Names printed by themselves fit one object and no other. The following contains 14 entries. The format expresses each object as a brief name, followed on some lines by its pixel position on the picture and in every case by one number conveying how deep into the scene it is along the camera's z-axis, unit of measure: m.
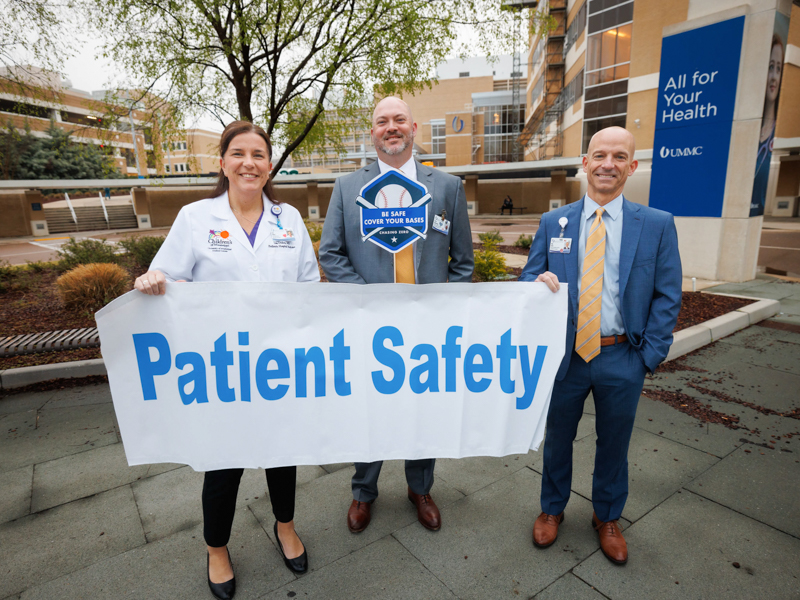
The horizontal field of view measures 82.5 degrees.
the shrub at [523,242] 15.50
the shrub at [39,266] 11.23
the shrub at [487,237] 10.32
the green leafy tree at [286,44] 9.12
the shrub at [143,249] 11.65
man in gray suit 2.60
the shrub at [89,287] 7.57
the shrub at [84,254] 10.62
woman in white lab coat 2.21
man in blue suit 2.29
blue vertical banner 8.70
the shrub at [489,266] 8.28
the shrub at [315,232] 14.65
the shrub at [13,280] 9.18
